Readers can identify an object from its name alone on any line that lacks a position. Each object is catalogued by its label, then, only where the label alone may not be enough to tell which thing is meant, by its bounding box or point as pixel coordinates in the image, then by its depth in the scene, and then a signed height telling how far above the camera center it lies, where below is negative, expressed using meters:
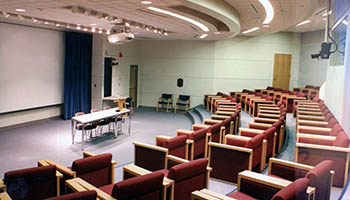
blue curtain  11.95 +0.16
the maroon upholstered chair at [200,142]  5.92 -1.17
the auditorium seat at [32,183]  3.64 -1.26
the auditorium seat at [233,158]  4.86 -1.18
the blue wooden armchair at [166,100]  15.11 -0.97
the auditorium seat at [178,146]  5.31 -1.12
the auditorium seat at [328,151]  4.34 -0.93
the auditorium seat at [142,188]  3.06 -1.09
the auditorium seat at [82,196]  2.72 -1.03
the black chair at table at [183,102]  14.68 -0.99
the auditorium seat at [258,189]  2.93 -1.15
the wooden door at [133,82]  15.46 -0.13
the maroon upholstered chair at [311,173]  3.21 -1.05
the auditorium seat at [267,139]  5.37 -1.00
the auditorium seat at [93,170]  4.05 -1.22
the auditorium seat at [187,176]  3.67 -1.17
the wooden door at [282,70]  15.45 +0.72
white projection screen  9.55 +0.28
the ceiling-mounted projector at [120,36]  8.59 +1.17
